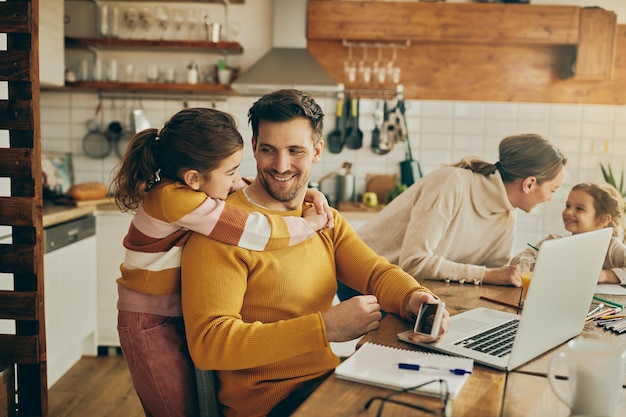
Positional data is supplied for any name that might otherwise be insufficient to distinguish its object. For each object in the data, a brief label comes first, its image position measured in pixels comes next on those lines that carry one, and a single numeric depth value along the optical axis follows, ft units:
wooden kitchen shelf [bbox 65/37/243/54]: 12.75
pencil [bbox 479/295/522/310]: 5.61
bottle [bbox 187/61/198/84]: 13.07
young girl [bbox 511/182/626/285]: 7.72
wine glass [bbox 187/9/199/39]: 13.21
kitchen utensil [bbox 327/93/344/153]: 13.44
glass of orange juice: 5.49
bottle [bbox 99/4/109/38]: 12.96
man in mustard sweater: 4.19
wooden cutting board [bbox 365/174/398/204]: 13.43
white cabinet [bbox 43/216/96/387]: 10.05
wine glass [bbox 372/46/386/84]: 13.12
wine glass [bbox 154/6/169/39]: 13.04
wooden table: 3.33
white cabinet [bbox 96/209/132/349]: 11.89
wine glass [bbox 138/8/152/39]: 13.11
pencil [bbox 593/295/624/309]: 5.69
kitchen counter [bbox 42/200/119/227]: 9.95
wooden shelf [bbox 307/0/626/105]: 12.73
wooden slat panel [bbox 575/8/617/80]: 12.65
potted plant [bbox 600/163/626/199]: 12.01
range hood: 12.39
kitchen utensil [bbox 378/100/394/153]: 13.33
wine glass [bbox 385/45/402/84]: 13.15
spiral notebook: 3.58
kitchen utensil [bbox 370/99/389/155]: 13.35
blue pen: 3.79
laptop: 3.81
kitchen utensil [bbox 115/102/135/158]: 13.60
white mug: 3.10
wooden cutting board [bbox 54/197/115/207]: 11.50
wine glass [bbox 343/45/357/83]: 13.26
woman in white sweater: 6.75
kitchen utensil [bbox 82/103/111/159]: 13.56
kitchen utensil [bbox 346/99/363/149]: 13.43
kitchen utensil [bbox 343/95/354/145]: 13.39
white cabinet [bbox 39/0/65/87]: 11.12
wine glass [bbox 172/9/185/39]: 13.30
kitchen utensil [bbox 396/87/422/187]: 12.96
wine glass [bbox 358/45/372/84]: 13.12
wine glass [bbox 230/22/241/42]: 13.05
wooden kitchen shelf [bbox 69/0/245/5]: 13.20
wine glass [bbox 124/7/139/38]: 13.12
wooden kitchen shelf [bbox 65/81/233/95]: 12.91
